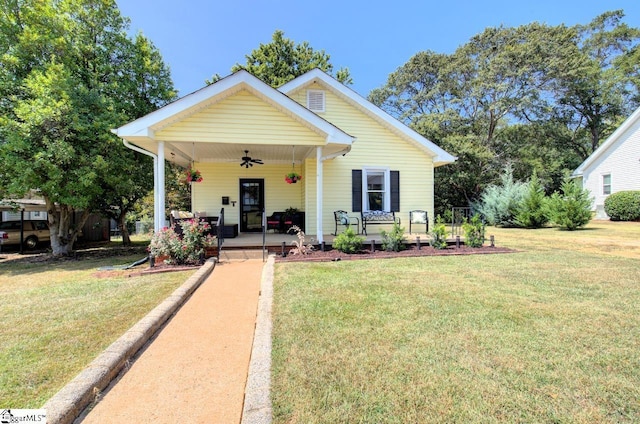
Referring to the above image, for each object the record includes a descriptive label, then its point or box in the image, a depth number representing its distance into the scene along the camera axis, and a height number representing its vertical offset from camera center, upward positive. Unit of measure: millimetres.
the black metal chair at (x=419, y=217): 10523 -14
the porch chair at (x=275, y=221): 10602 -87
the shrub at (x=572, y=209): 13039 +249
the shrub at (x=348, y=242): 7750 -634
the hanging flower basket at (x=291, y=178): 9250 +1252
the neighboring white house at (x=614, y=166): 16359 +2902
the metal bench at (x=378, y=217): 10383 +4
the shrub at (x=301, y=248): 7578 -768
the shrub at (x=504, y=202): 16234 +739
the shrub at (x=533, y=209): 14789 +319
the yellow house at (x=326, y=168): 9992 +1810
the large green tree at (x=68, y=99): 9078 +4141
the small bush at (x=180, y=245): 6711 -563
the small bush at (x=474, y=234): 8695 -526
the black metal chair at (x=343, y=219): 9656 -43
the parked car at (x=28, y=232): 13234 -484
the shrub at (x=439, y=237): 8367 -586
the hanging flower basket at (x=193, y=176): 8594 +1261
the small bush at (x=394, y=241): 8109 -650
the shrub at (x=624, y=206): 15242 +444
